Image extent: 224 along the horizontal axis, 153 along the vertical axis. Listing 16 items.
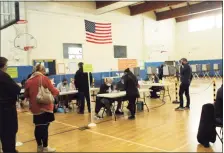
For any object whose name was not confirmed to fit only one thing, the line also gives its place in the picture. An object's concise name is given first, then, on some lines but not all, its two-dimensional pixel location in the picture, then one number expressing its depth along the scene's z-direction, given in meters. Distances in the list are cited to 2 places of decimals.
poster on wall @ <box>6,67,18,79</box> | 8.52
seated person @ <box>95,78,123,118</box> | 5.87
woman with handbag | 3.30
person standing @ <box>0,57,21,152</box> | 2.97
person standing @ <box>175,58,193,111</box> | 6.27
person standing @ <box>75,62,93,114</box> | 6.35
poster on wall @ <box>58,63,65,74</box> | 10.07
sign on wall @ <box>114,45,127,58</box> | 12.49
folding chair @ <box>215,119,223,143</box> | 3.42
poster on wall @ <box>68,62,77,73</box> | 10.46
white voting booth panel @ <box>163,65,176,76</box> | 13.80
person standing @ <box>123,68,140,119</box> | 5.55
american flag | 10.51
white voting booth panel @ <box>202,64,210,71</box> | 16.27
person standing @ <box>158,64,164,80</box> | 9.80
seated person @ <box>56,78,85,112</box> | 7.12
